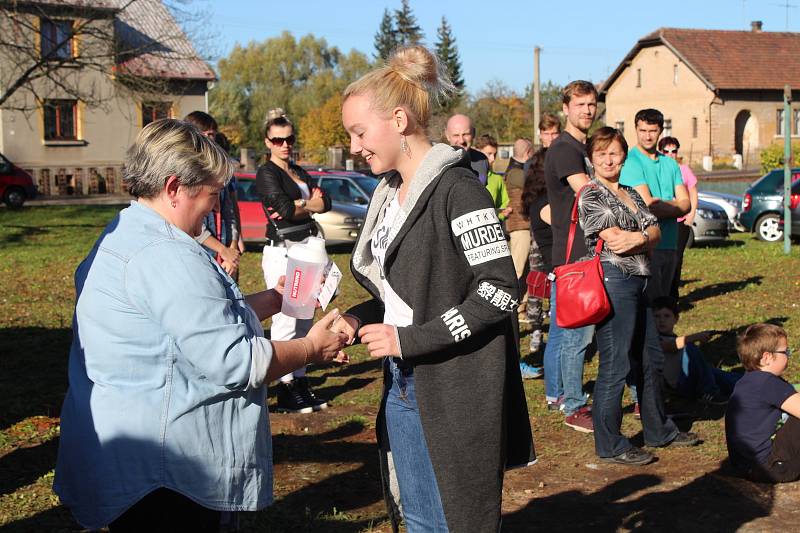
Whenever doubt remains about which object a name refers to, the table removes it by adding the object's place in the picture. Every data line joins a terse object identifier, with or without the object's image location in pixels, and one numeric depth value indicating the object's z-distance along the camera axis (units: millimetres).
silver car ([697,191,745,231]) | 22391
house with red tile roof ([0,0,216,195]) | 25406
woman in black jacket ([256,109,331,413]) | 6820
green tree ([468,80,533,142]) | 59938
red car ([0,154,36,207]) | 30094
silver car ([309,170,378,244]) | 18516
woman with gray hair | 2598
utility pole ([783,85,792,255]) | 17156
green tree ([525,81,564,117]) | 63875
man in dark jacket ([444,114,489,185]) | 7805
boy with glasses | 5242
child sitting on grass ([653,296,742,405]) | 7094
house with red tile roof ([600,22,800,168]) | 55938
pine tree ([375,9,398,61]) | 95000
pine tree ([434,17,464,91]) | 87938
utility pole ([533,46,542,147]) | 38188
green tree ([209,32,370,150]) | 81000
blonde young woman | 2865
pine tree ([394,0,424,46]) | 93250
